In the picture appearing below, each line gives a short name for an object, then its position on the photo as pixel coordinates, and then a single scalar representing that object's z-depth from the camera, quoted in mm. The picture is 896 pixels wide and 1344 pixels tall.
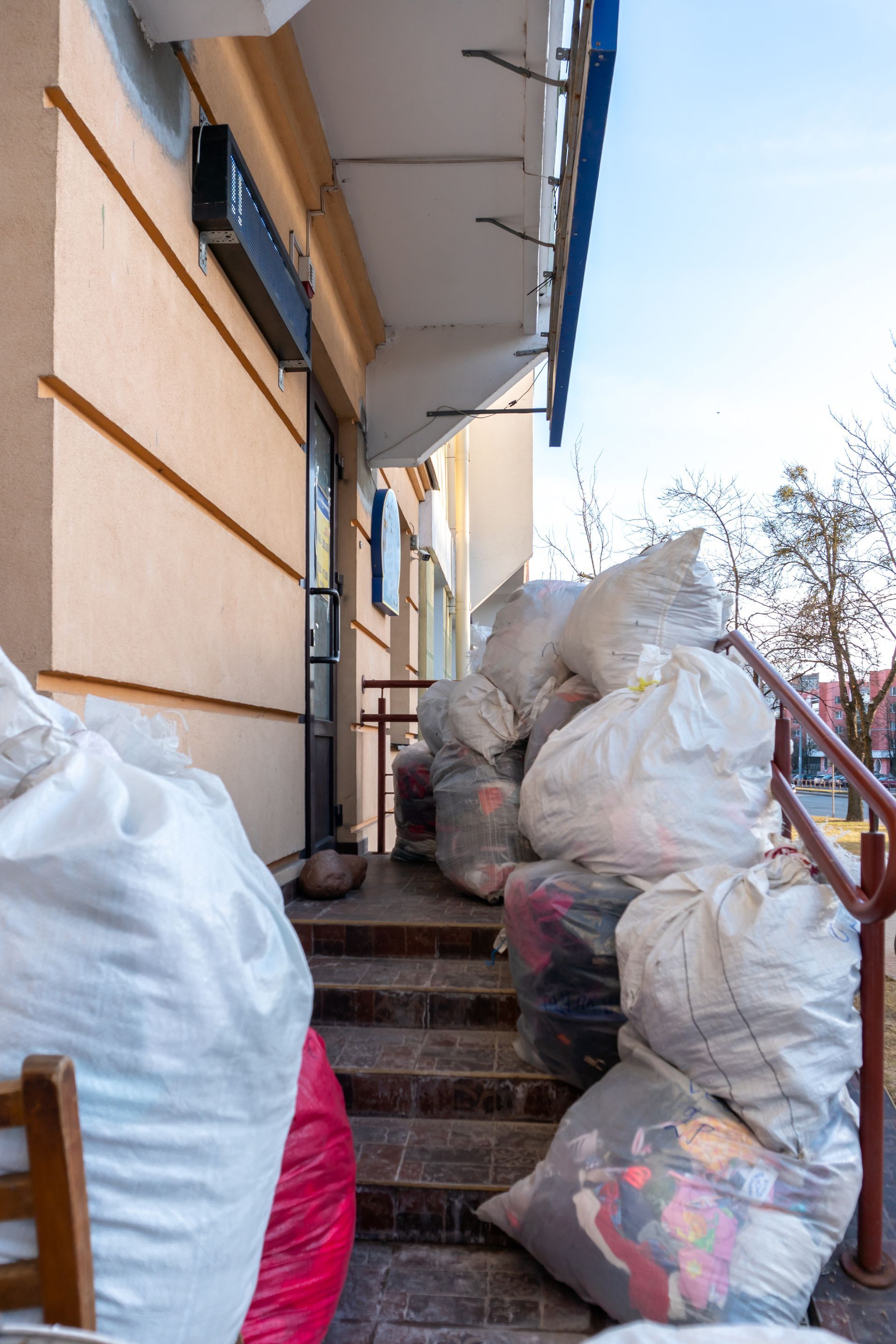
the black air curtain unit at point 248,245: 2424
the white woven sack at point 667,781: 2195
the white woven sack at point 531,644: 3592
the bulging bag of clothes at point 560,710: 3273
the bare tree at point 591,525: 13055
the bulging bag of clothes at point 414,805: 4133
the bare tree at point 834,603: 11281
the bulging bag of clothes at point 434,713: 4199
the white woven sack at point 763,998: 1623
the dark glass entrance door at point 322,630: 3996
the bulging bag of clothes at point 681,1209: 1466
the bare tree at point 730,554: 12234
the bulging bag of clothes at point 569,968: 2059
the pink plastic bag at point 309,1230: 1498
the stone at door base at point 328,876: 3455
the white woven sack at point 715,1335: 692
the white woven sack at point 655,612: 3006
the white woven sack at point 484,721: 3506
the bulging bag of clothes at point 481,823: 3246
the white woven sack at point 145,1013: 909
